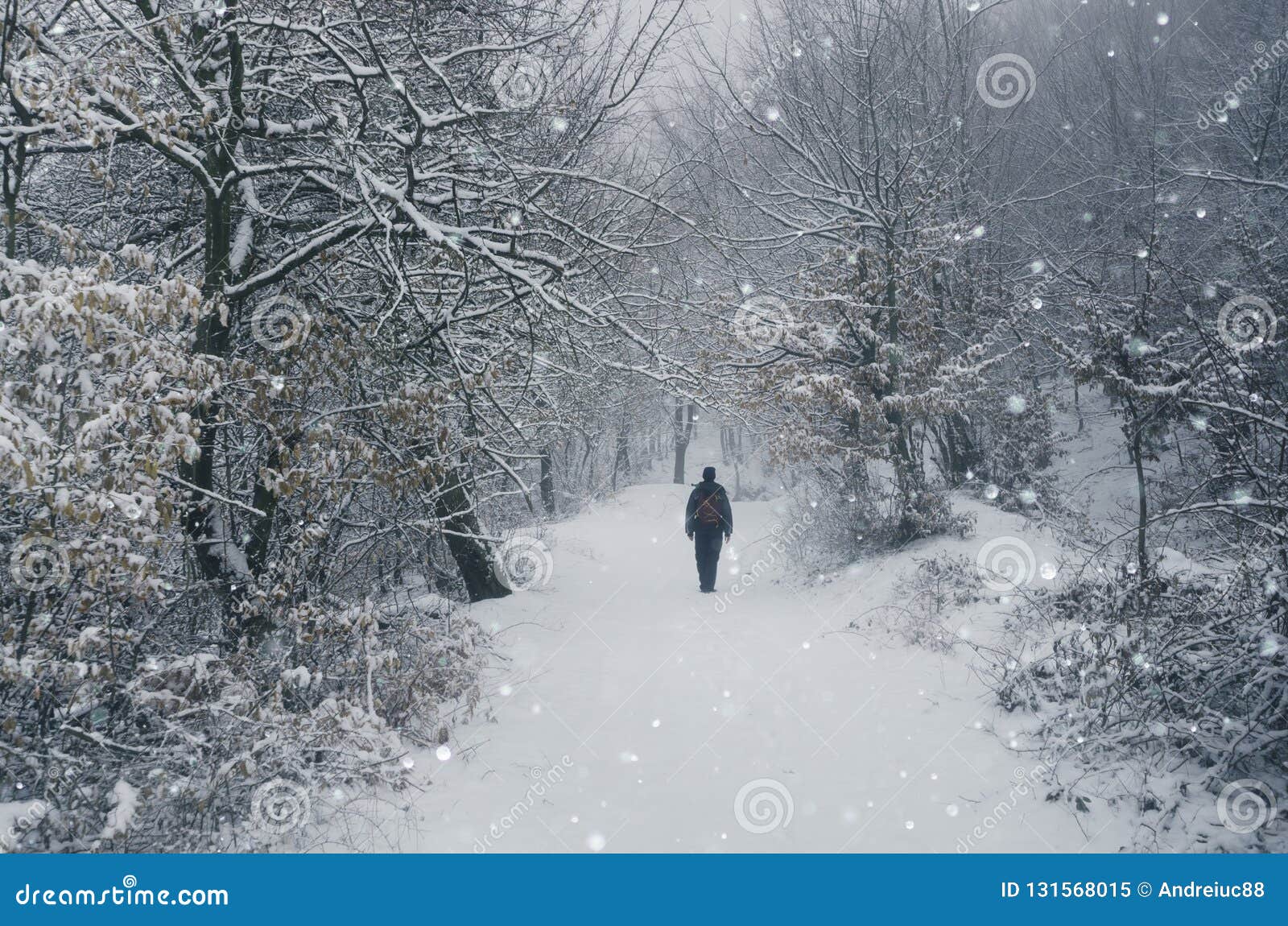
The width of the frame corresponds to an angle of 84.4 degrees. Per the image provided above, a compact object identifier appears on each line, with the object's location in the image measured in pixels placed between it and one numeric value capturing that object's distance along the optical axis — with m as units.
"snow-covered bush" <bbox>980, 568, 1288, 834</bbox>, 3.99
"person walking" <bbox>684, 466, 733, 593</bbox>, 10.68
